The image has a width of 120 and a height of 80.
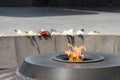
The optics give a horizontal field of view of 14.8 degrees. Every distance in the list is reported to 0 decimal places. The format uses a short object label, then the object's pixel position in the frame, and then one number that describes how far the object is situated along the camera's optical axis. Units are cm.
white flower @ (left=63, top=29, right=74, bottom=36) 1136
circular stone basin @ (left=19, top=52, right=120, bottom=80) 732
